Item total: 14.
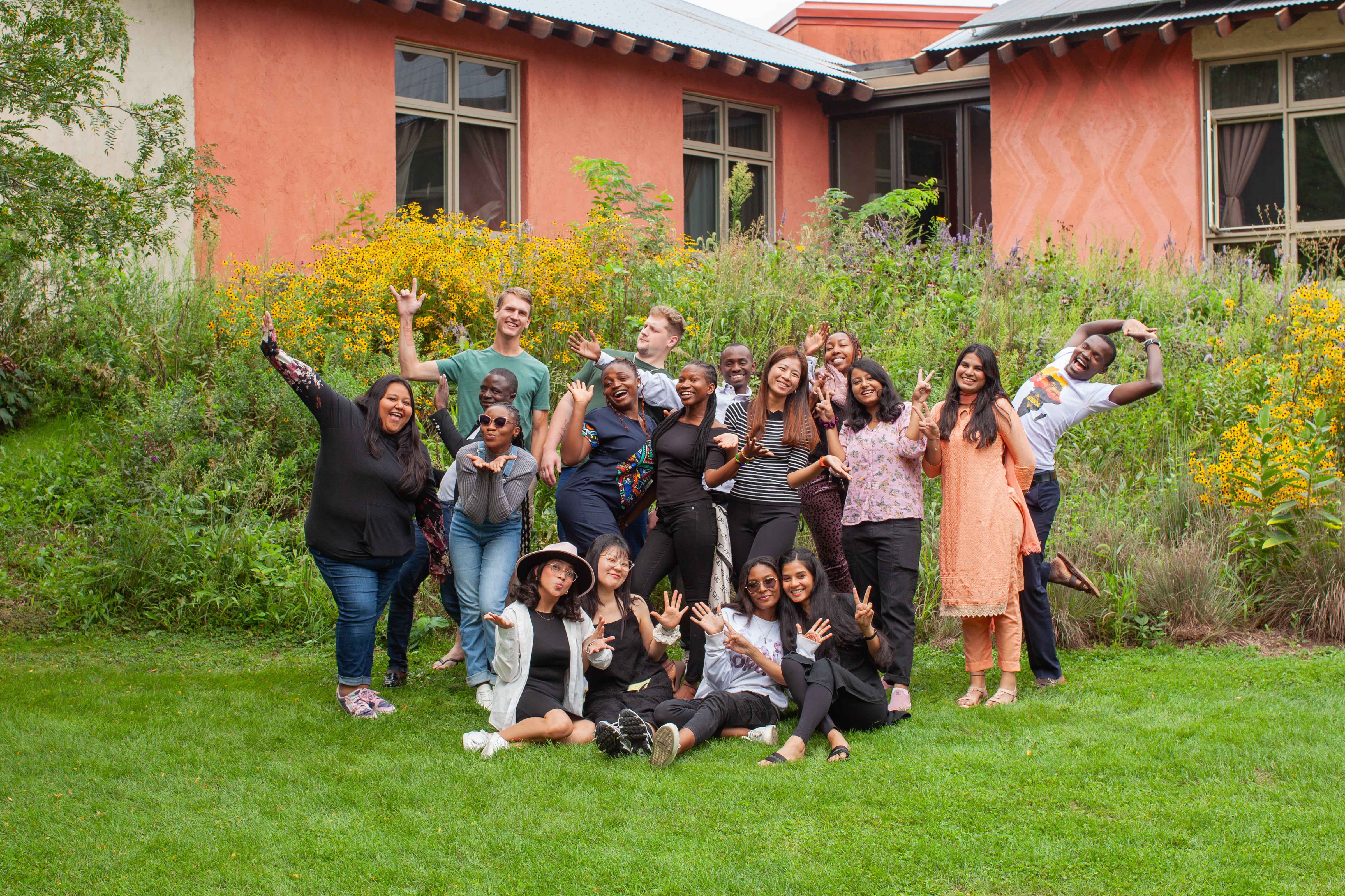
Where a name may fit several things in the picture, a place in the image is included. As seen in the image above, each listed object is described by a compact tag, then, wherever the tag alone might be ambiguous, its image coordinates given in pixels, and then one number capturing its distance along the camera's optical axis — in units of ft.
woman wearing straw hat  15.75
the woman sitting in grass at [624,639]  16.46
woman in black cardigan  16.87
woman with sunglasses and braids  17.29
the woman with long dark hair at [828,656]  15.49
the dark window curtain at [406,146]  39.17
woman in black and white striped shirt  17.70
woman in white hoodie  15.65
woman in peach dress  17.13
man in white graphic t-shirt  18.33
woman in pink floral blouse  17.61
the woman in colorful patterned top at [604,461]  18.34
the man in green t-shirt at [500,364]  18.53
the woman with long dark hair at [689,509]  17.92
